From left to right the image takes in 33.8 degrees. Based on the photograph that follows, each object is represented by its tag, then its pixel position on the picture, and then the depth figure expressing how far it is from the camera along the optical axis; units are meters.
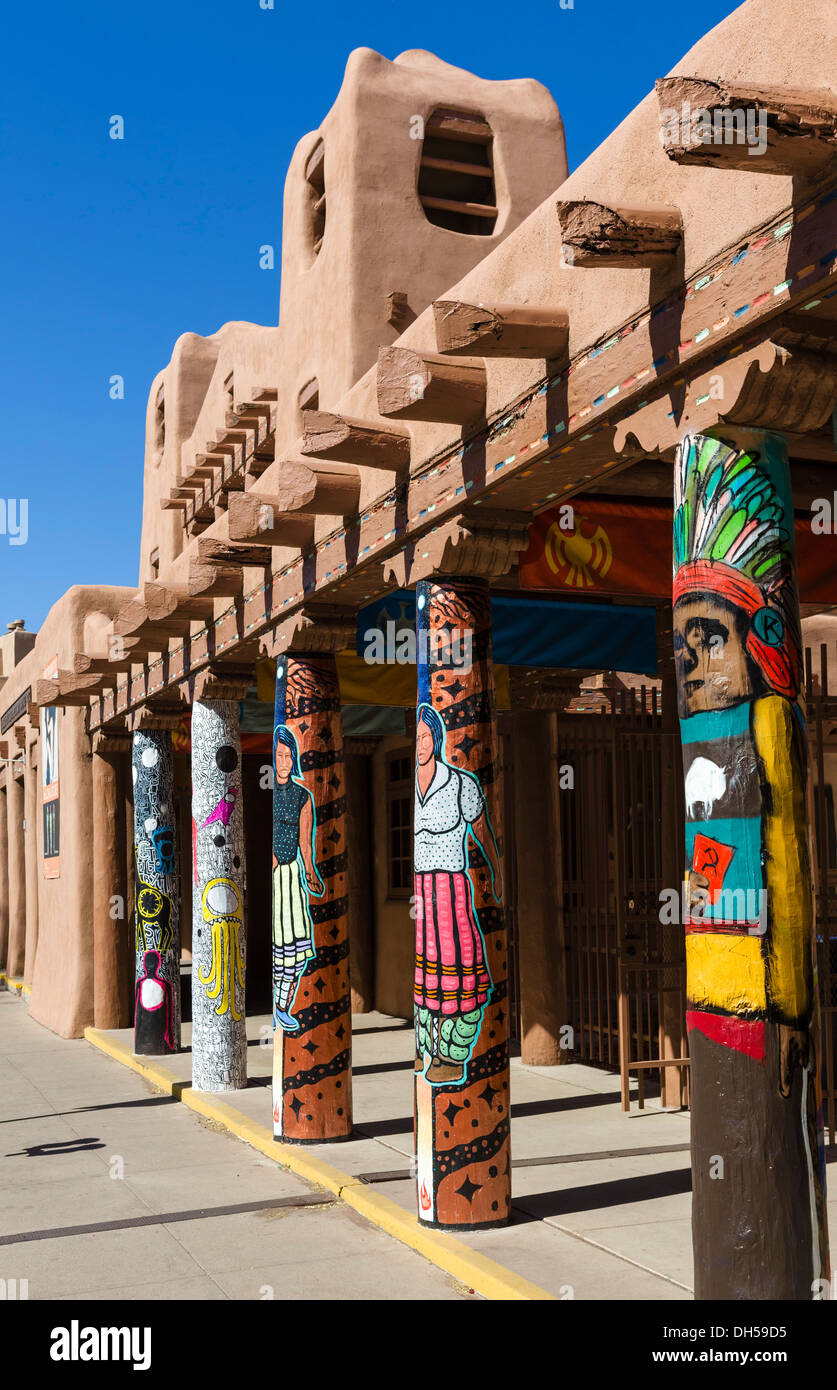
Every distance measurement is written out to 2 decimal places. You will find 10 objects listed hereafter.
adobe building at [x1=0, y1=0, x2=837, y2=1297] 4.48
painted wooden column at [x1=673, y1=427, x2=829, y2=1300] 4.28
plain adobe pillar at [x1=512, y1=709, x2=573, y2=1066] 11.29
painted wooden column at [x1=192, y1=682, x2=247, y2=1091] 11.03
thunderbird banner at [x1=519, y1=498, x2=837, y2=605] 7.51
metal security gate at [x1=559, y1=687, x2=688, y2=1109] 9.18
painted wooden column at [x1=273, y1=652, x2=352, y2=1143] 8.61
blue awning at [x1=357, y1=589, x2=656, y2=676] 9.38
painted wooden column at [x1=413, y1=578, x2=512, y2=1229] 6.44
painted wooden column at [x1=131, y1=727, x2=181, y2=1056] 13.27
